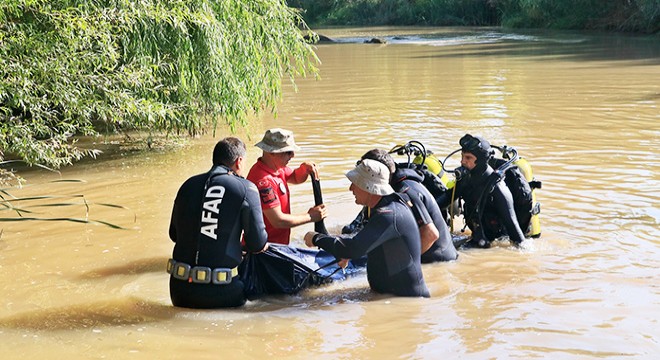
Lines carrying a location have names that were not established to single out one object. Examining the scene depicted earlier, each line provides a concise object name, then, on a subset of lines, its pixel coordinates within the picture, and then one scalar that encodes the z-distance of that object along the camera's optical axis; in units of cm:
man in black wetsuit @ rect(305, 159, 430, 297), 632
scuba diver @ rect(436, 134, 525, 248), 794
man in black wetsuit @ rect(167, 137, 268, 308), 612
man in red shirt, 694
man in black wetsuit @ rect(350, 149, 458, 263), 682
